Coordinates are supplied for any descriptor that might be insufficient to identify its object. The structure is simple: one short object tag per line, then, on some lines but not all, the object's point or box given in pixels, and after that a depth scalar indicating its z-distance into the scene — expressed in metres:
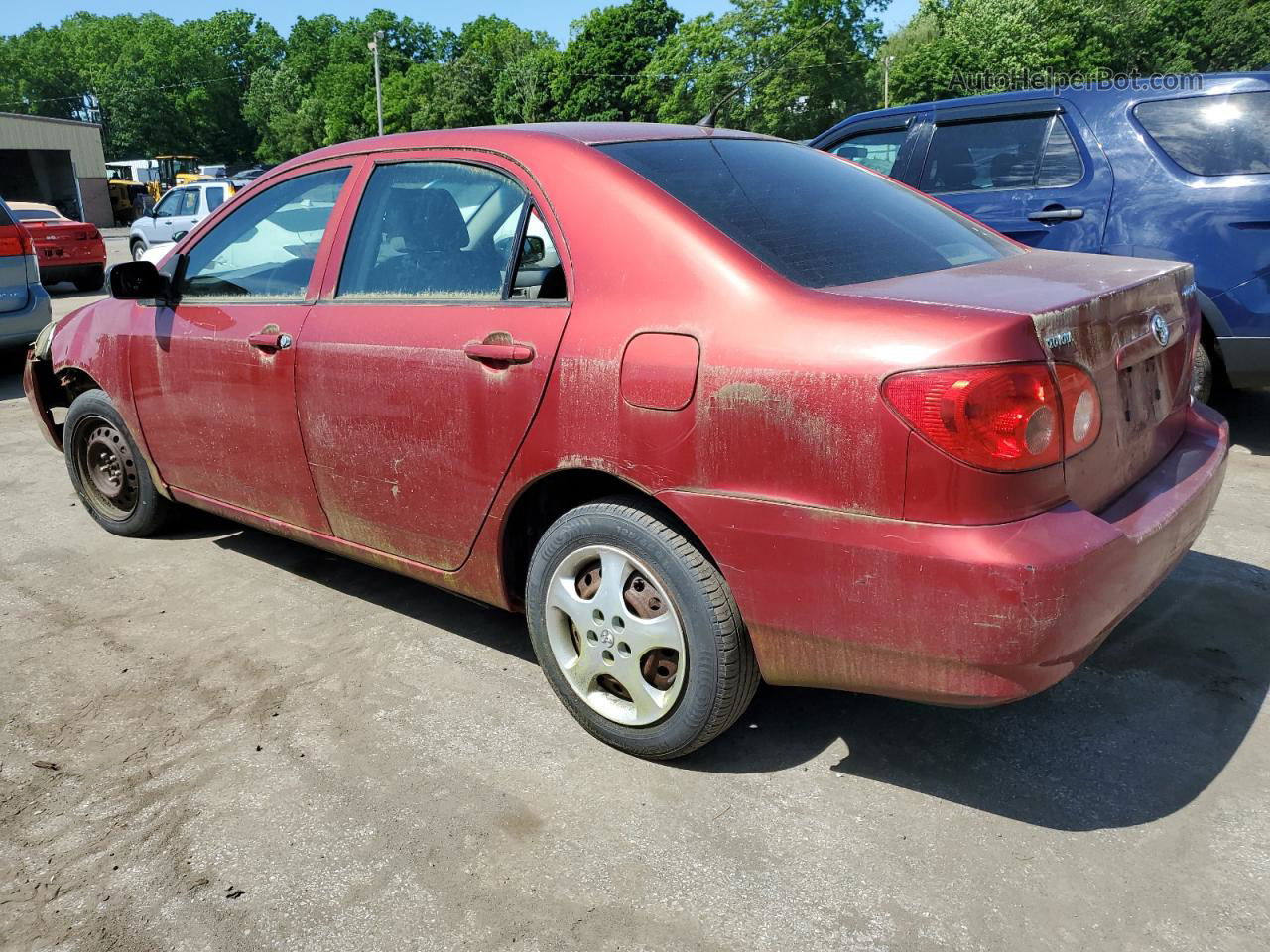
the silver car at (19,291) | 8.56
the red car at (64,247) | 15.44
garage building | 42.47
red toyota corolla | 2.11
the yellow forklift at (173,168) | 56.40
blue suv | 5.09
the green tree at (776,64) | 54.16
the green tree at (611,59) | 65.38
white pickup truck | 21.20
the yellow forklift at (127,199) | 48.47
